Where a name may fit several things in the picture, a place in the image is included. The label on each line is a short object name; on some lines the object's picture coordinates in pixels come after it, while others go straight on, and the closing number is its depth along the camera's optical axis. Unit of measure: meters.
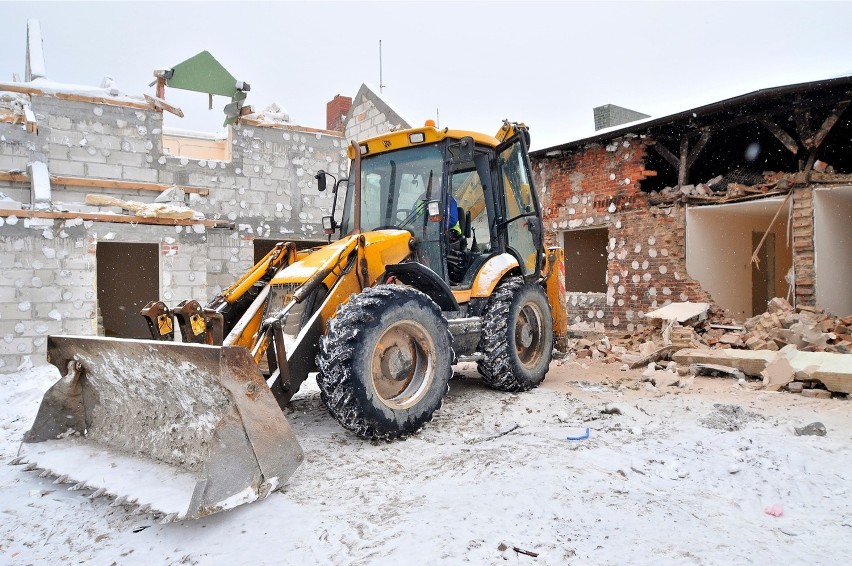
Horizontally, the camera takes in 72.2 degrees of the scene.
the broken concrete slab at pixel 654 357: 7.98
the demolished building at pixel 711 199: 8.75
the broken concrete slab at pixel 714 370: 6.93
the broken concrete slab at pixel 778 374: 6.23
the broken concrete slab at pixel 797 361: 5.85
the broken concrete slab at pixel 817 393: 5.88
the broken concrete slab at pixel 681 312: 9.30
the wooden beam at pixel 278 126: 10.79
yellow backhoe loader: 3.49
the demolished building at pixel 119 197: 8.41
